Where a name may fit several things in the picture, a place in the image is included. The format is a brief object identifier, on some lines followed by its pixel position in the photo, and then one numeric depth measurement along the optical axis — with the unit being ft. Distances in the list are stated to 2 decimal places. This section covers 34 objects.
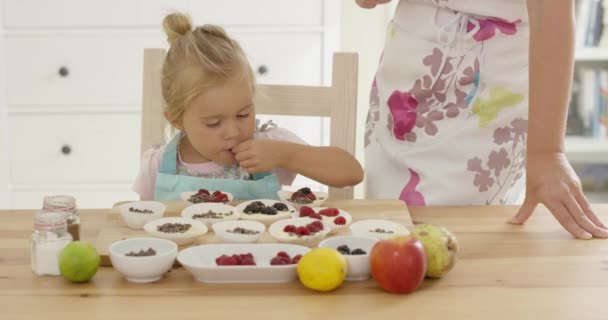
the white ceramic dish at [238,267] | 5.95
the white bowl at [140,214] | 6.81
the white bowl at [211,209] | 6.95
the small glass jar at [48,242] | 6.10
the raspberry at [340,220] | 6.78
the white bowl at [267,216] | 6.87
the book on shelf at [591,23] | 15.03
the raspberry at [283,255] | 6.13
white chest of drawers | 13.23
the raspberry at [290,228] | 6.57
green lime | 5.95
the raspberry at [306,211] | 6.89
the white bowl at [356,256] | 6.00
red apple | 5.82
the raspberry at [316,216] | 6.80
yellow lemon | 5.83
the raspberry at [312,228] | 6.55
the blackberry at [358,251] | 6.16
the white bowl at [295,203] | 7.27
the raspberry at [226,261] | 6.04
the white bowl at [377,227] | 6.54
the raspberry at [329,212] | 6.90
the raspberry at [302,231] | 6.51
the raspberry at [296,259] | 6.07
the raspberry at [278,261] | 6.06
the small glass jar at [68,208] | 6.35
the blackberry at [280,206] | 7.05
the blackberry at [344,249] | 6.20
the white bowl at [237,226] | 6.45
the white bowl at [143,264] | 5.96
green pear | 5.98
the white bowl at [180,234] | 6.49
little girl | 7.79
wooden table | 5.65
